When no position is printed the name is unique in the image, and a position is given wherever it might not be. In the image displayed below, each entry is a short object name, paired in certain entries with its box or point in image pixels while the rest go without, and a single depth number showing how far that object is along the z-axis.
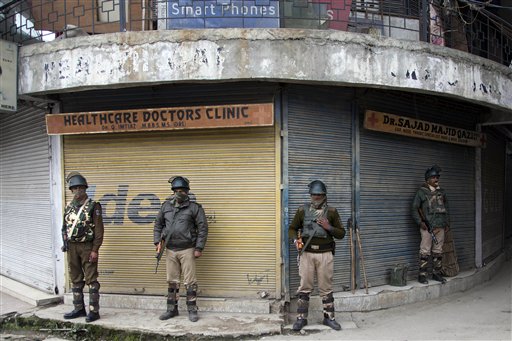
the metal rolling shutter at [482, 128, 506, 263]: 9.22
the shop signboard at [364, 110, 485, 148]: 6.54
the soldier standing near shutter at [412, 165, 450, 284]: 6.98
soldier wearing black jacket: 5.56
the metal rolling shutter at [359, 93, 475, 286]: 6.67
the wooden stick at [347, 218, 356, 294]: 6.43
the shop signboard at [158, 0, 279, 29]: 6.17
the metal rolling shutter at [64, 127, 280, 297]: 5.98
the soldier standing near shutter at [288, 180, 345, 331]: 5.40
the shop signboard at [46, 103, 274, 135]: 5.68
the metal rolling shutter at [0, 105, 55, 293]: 7.00
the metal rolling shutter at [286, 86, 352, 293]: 6.05
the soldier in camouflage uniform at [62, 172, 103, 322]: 5.64
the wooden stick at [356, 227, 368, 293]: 6.29
